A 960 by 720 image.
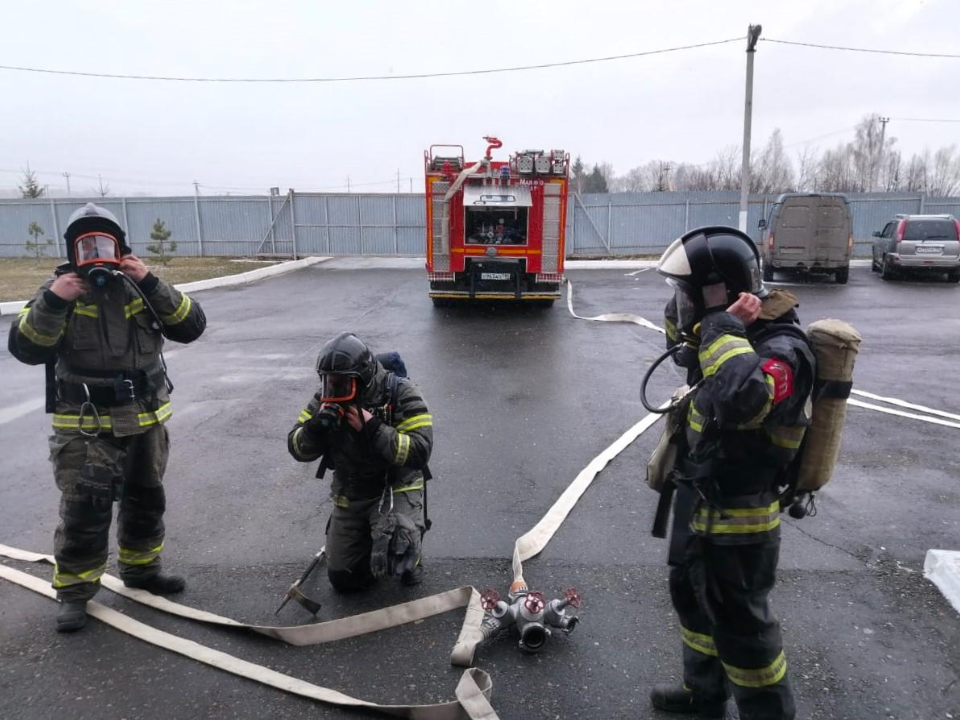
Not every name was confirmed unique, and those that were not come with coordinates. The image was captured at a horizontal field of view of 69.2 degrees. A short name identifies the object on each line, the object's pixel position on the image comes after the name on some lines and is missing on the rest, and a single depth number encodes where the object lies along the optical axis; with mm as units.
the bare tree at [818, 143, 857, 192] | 48688
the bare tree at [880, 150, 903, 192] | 52438
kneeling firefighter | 3393
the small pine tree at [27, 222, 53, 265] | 25531
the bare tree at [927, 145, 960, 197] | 50719
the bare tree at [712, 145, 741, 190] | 48375
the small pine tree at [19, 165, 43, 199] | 34406
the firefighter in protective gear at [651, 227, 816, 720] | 2309
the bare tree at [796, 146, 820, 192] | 46594
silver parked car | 17359
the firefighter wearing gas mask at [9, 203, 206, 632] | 3314
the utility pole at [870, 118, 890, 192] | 54688
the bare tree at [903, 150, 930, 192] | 52000
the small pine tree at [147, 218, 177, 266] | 22375
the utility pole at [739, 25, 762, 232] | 19578
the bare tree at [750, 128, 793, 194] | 49506
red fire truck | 13109
